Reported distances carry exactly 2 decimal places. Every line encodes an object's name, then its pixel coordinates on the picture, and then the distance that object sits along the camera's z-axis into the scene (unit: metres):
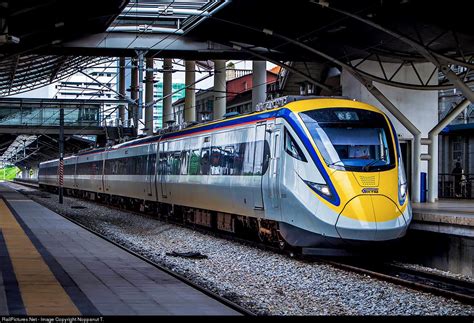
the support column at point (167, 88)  56.31
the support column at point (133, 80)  65.85
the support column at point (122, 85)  69.25
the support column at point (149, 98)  58.98
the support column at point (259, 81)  39.12
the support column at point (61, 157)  41.69
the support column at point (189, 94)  50.09
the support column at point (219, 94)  45.78
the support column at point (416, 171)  23.38
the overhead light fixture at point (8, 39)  25.05
